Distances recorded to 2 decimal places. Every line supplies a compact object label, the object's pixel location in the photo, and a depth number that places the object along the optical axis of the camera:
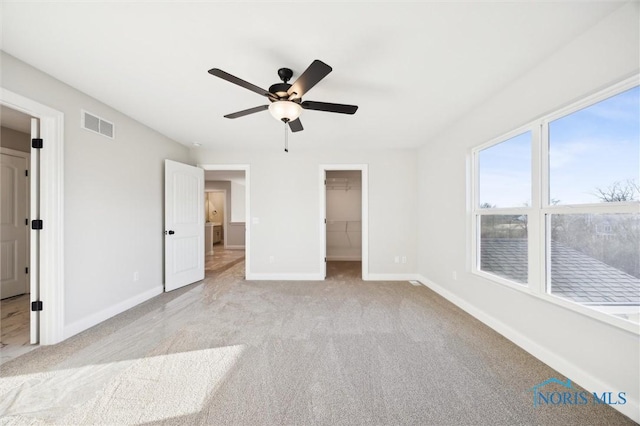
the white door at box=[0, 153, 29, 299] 3.25
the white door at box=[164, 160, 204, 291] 3.67
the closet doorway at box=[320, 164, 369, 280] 6.56
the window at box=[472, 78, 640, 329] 1.47
